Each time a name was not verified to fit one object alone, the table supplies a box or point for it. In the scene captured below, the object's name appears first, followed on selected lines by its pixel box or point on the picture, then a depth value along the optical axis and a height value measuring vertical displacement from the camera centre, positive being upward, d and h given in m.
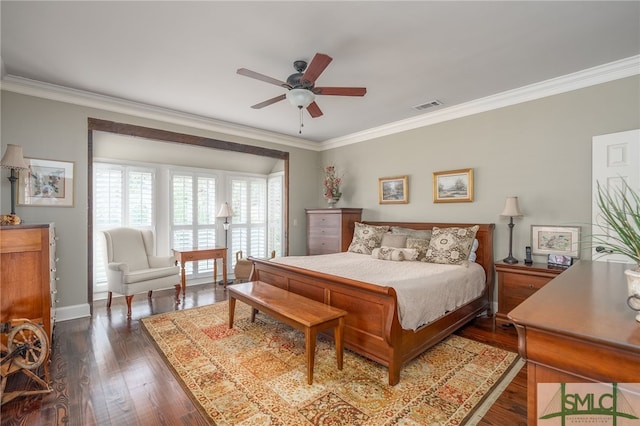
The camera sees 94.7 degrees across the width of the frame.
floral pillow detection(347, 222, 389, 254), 4.45 -0.44
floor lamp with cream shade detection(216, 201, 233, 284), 5.61 -0.07
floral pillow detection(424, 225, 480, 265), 3.46 -0.44
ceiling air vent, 3.93 +1.43
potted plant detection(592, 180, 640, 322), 1.07 -0.16
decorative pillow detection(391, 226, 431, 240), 4.11 -0.32
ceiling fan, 2.47 +1.08
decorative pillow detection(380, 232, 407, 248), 4.13 -0.44
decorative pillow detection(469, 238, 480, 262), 3.79 -0.53
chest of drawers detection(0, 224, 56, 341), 2.26 -0.51
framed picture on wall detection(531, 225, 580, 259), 3.21 -0.34
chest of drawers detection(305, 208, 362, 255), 5.07 -0.34
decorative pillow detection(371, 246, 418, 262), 3.69 -0.56
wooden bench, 2.24 -0.86
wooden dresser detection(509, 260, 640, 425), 0.92 -0.43
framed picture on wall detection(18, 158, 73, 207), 3.34 +0.30
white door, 2.84 +0.46
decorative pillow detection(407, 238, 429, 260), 3.79 -0.47
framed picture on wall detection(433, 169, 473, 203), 4.03 +0.34
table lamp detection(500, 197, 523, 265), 3.37 -0.03
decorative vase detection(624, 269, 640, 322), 1.06 -0.29
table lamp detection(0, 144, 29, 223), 2.84 +0.49
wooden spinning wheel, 2.03 -0.99
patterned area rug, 1.92 -1.33
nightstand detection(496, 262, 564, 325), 3.06 -0.77
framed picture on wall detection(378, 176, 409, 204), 4.75 +0.33
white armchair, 3.74 -0.79
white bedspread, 2.42 -0.66
